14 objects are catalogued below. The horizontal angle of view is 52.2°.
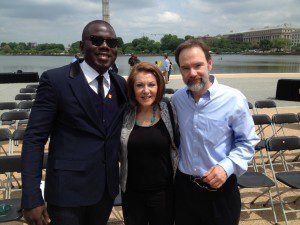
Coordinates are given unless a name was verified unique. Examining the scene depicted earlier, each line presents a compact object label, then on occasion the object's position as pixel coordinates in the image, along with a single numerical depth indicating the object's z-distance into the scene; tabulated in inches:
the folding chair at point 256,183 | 143.2
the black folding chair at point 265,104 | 289.0
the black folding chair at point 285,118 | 230.4
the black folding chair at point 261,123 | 191.9
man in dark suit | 72.7
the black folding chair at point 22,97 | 343.6
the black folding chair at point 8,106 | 283.0
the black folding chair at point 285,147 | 151.6
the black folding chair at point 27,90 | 412.5
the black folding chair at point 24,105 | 291.8
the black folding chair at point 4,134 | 183.3
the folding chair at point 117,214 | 126.4
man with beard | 79.8
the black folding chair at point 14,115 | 237.5
